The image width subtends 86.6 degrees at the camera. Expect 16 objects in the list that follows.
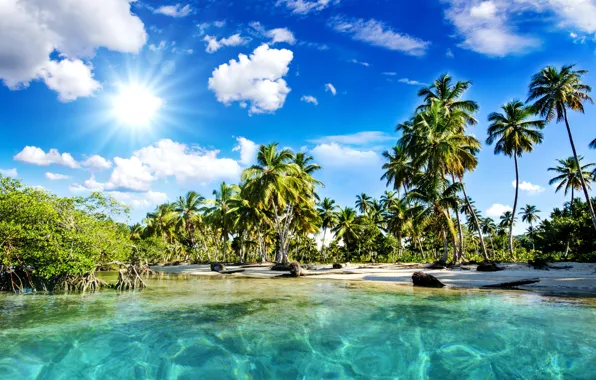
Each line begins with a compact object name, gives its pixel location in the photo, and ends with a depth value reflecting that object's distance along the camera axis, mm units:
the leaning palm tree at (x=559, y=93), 26016
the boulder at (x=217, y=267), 36875
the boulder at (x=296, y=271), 28078
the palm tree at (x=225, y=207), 43375
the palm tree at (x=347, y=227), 49869
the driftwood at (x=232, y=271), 34175
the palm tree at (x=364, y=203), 59538
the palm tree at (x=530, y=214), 72188
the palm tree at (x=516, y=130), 29953
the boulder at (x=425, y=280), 17812
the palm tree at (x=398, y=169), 37759
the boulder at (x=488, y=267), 22094
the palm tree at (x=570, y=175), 42312
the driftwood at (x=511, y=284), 16453
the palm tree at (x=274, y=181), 34594
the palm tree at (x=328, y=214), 53906
